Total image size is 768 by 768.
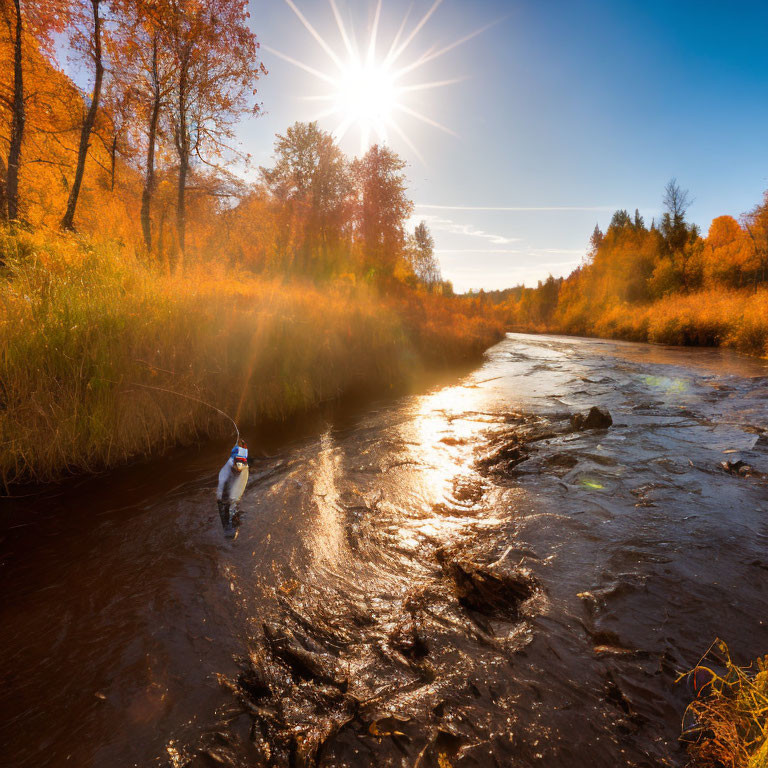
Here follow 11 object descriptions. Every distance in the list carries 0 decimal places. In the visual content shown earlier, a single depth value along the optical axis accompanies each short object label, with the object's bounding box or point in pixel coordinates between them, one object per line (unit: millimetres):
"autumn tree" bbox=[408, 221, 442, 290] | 40594
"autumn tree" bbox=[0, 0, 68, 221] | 7734
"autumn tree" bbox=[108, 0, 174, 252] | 9719
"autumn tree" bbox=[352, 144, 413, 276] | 22812
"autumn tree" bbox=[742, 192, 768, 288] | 28875
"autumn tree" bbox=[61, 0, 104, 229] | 8969
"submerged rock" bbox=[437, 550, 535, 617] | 2529
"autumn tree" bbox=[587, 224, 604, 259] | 55406
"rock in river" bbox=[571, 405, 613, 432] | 6500
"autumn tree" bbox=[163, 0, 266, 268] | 10273
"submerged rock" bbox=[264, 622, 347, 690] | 2051
